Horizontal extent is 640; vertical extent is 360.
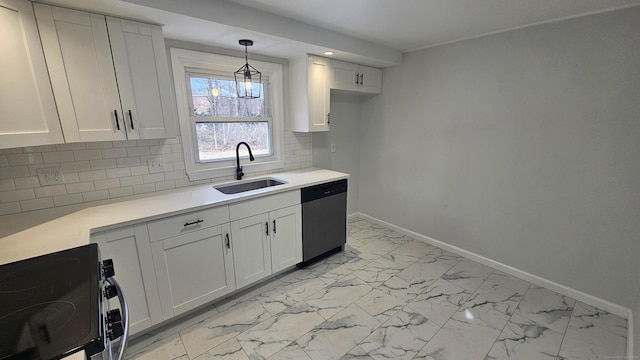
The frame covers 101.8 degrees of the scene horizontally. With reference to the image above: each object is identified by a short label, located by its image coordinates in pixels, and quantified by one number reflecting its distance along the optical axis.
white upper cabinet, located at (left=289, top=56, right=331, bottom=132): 2.71
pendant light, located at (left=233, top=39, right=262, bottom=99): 2.54
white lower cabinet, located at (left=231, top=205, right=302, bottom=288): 2.19
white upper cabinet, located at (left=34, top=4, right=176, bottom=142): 1.55
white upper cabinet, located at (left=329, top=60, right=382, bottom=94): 2.91
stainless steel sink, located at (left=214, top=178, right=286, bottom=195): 2.60
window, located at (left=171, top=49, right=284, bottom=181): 2.34
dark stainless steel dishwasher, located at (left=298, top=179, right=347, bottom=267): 2.60
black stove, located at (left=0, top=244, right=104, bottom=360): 0.64
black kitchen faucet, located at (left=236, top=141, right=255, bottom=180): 2.61
